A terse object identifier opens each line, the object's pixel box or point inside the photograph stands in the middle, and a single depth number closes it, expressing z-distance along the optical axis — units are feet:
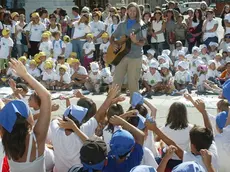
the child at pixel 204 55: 41.74
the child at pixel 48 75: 39.27
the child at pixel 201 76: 36.55
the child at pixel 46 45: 44.11
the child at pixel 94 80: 37.99
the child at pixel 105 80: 38.14
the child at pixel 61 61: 40.03
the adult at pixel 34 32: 46.57
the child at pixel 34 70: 40.21
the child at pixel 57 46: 44.42
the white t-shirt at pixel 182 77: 37.03
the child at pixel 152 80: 36.58
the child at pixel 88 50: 44.39
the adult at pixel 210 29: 46.42
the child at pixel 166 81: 36.72
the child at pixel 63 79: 38.96
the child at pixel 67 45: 45.59
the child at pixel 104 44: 44.75
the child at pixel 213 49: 42.98
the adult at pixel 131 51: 26.66
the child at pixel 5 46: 44.04
